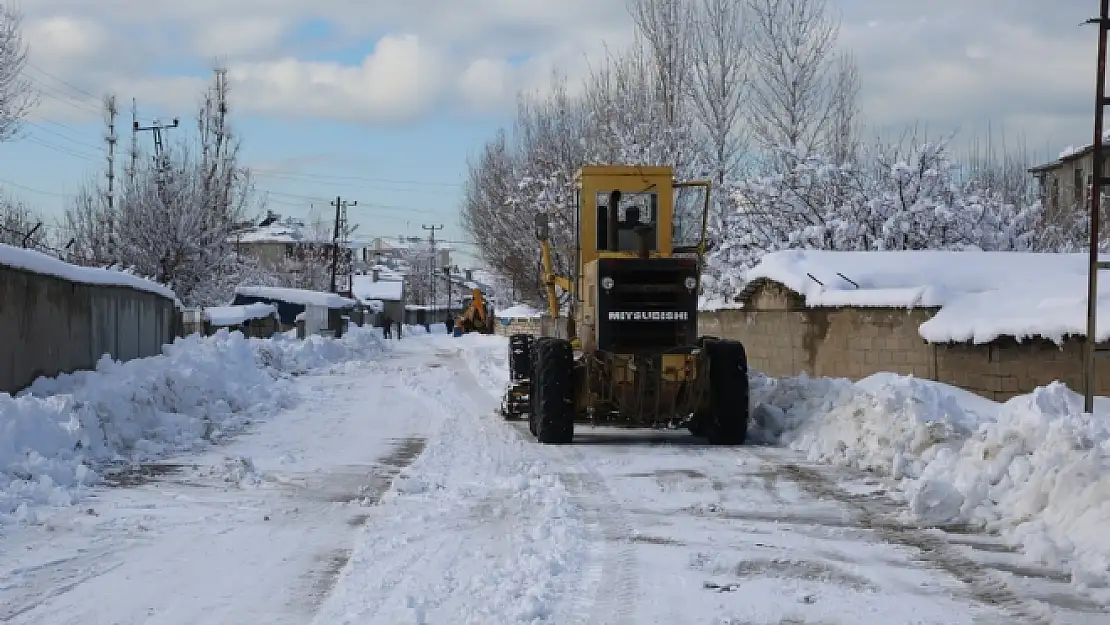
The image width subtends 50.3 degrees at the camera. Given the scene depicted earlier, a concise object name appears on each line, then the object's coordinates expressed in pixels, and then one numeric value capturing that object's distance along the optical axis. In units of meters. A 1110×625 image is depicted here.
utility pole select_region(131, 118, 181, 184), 44.38
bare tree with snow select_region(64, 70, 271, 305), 42.09
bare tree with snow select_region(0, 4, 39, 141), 27.41
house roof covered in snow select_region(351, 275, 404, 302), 105.09
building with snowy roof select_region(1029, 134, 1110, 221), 30.80
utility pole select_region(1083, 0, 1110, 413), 11.33
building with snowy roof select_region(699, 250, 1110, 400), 15.45
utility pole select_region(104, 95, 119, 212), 49.84
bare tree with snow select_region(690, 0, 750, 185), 35.94
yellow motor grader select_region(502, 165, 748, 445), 13.35
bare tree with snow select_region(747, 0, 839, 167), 33.31
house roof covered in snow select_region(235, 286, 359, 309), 54.14
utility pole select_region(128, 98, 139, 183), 45.16
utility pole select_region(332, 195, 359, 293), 68.43
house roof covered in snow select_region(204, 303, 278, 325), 38.34
